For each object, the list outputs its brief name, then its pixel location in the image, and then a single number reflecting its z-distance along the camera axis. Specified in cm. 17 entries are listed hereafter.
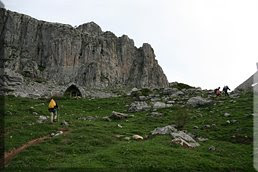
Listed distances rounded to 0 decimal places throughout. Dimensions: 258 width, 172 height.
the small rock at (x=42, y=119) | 1880
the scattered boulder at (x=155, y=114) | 2338
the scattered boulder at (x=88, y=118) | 2187
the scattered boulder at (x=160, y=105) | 2615
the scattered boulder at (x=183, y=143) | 1537
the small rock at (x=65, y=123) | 1788
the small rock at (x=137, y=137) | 1641
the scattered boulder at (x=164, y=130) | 1738
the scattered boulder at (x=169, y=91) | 3424
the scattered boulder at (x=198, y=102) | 2598
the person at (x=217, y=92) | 2971
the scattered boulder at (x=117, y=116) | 2223
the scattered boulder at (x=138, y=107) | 2595
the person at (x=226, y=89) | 2994
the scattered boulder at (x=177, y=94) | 3197
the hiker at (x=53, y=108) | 1864
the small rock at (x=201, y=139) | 1667
